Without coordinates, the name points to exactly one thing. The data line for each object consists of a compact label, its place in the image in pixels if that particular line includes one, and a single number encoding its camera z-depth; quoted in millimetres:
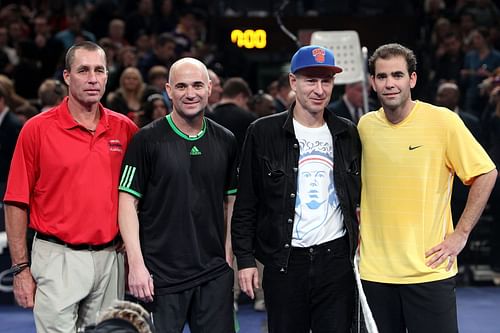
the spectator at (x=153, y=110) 9766
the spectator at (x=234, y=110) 9352
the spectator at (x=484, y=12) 15547
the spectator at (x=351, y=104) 10102
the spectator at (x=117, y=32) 14883
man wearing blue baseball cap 5324
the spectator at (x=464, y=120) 10039
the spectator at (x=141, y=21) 15977
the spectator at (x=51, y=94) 10234
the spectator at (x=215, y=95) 10153
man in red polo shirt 5289
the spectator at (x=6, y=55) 14023
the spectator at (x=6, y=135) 10047
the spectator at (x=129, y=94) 10844
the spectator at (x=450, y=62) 14156
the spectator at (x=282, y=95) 11547
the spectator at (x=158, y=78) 11789
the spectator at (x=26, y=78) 13594
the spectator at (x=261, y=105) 10820
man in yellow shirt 5297
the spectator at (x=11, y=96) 11188
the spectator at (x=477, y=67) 13398
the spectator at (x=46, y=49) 14445
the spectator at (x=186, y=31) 14609
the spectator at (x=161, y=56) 13734
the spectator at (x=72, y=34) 14742
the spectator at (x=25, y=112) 10969
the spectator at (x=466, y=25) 15133
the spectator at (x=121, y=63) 12797
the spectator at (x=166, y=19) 16094
